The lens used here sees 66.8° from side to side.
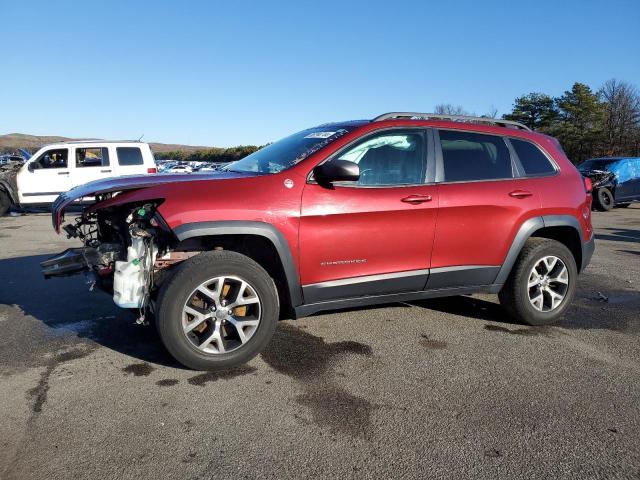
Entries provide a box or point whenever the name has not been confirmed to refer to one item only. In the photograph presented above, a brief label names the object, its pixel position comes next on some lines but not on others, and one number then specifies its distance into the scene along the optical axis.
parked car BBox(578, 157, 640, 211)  16.41
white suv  13.24
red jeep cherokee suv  3.39
